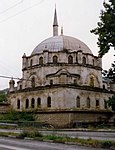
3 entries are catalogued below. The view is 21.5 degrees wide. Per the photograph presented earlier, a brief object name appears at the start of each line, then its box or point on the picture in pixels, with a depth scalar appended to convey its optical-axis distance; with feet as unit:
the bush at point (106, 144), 49.75
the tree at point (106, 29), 69.41
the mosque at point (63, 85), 158.92
